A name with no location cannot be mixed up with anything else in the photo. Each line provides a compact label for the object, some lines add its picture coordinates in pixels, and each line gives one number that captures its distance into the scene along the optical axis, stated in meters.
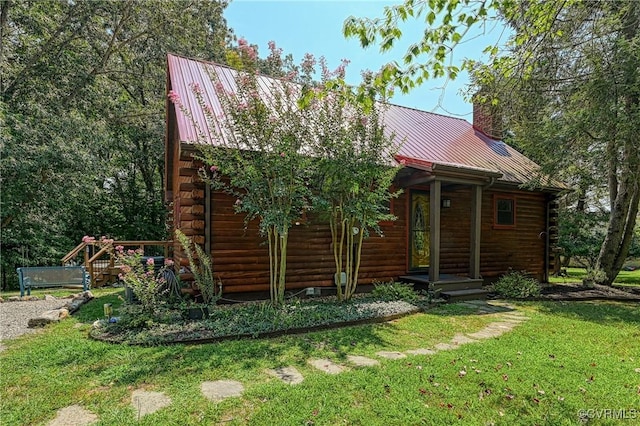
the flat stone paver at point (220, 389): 2.80
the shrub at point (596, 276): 9.42
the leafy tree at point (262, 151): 5.27
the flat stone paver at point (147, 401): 2.58
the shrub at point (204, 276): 5.08
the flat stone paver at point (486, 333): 4.61
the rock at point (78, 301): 6.25
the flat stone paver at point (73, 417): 2.44
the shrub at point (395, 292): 6.64
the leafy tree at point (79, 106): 11.65
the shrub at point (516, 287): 7.74
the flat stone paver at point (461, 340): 4.36
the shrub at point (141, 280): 4.61
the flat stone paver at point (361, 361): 3.54
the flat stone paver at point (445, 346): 4.08
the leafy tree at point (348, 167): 5.70
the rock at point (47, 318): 5.15
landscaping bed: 4.28
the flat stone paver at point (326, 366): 3.37
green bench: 7.88
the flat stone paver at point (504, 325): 5.09
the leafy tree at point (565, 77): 3.02
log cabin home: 6.15
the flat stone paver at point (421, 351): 3.92
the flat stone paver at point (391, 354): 3.77
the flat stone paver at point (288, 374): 3.14
